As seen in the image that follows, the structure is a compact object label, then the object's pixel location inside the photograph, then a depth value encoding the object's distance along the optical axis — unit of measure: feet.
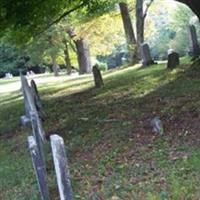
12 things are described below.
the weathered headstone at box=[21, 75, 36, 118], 27.59
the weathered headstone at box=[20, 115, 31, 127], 39.92
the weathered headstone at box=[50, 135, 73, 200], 15.22
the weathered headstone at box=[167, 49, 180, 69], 57.93
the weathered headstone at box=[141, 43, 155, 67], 68.29
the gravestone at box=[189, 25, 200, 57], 62.04
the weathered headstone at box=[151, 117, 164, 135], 28.22
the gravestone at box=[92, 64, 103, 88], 57.58
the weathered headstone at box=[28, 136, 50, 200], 18.19
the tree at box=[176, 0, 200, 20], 48.74
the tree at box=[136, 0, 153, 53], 86.64
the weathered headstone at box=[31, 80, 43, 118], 41.48
